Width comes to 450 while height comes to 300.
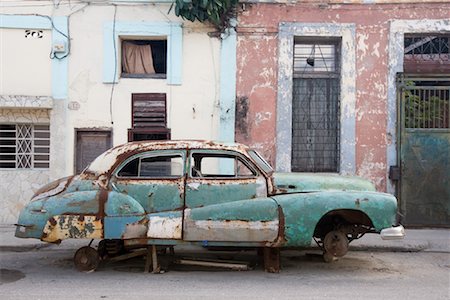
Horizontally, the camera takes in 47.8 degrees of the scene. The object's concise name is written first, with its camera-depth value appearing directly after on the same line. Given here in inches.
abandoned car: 260.1
